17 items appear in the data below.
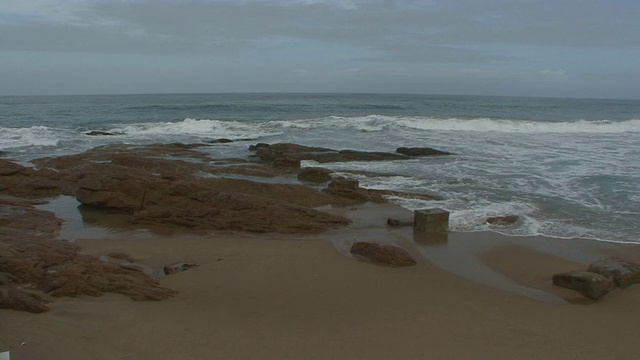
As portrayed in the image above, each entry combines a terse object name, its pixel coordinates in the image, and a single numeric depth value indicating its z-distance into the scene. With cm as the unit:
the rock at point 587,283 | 635
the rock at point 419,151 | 1956
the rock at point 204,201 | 948
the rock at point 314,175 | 1422
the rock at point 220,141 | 2458
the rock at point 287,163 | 1650
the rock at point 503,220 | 985
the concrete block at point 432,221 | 891
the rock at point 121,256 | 745
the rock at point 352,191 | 1176
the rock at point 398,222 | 960
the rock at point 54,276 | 533
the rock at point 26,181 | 1184
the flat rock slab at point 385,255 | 748
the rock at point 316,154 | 1848
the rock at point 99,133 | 2765
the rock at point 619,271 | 668
